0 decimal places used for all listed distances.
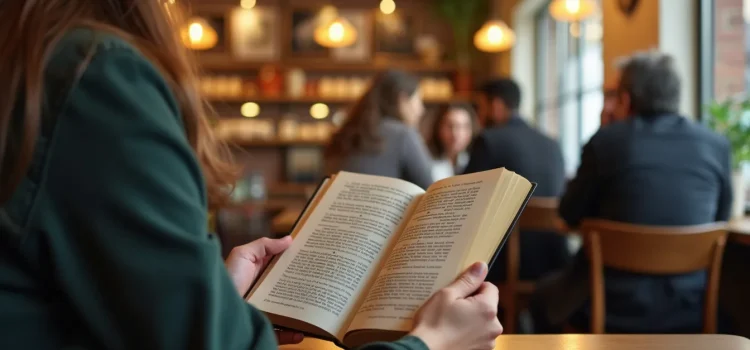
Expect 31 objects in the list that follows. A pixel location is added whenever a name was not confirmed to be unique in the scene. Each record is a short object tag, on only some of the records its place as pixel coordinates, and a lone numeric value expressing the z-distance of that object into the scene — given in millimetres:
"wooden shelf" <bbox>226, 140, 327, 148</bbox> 7984
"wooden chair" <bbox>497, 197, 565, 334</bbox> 3400
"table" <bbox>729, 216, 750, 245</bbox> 2359
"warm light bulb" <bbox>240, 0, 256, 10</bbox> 8125
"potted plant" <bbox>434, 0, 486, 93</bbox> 7836
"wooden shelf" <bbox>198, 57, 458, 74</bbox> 8016
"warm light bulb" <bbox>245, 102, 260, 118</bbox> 8141
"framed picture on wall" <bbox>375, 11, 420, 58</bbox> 8078
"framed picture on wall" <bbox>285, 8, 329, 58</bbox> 8086
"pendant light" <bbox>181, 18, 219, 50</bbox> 6293
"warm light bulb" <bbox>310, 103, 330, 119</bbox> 8135
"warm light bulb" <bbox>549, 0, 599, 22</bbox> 4652
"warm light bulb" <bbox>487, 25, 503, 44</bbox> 6242
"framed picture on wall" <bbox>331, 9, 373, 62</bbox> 8109
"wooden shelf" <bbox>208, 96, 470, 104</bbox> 7891
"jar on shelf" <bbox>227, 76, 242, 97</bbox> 7929
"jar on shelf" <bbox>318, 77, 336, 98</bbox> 7961
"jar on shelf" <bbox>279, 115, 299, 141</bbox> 8023
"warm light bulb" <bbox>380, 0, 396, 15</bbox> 8094
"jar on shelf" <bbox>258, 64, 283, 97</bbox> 7930
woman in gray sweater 3289
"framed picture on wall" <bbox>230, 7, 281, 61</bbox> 8055
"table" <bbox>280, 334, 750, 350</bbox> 1084
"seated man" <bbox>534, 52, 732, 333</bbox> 2373
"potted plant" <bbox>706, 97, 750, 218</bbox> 2805
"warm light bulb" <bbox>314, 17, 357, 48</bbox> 6289
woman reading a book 680
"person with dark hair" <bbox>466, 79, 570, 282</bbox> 3688
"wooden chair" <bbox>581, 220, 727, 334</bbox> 2197
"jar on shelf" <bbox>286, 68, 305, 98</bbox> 7891
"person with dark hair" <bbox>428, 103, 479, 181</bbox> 4793
